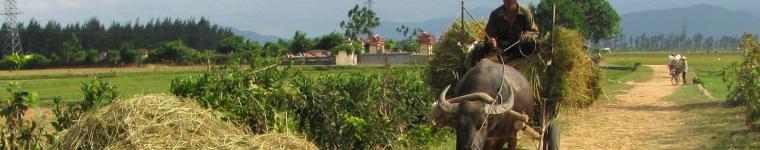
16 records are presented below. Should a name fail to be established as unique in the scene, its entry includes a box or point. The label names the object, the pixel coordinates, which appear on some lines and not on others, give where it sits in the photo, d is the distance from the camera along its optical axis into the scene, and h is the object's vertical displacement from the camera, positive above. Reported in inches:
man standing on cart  305.7 +5.1
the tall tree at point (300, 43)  3139.8 +25.7
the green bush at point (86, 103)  280.1 -18.7
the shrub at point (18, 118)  242.1 -20.6
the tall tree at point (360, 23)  4617.1 +153.5
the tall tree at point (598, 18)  2594.7 +96.5
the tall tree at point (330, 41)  3230.8 +34.0
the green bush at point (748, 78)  497.7 -24.6
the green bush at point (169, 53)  2953.0 -10.9
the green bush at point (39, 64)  2859.3 -44.7
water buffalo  240.5 -18.9
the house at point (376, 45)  3125.0 +14.9
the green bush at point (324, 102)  316.5 -24.5
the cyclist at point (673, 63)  1285.1 -27.8
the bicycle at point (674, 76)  1275.8 -49.6
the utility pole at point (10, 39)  3265.0 +57.7
